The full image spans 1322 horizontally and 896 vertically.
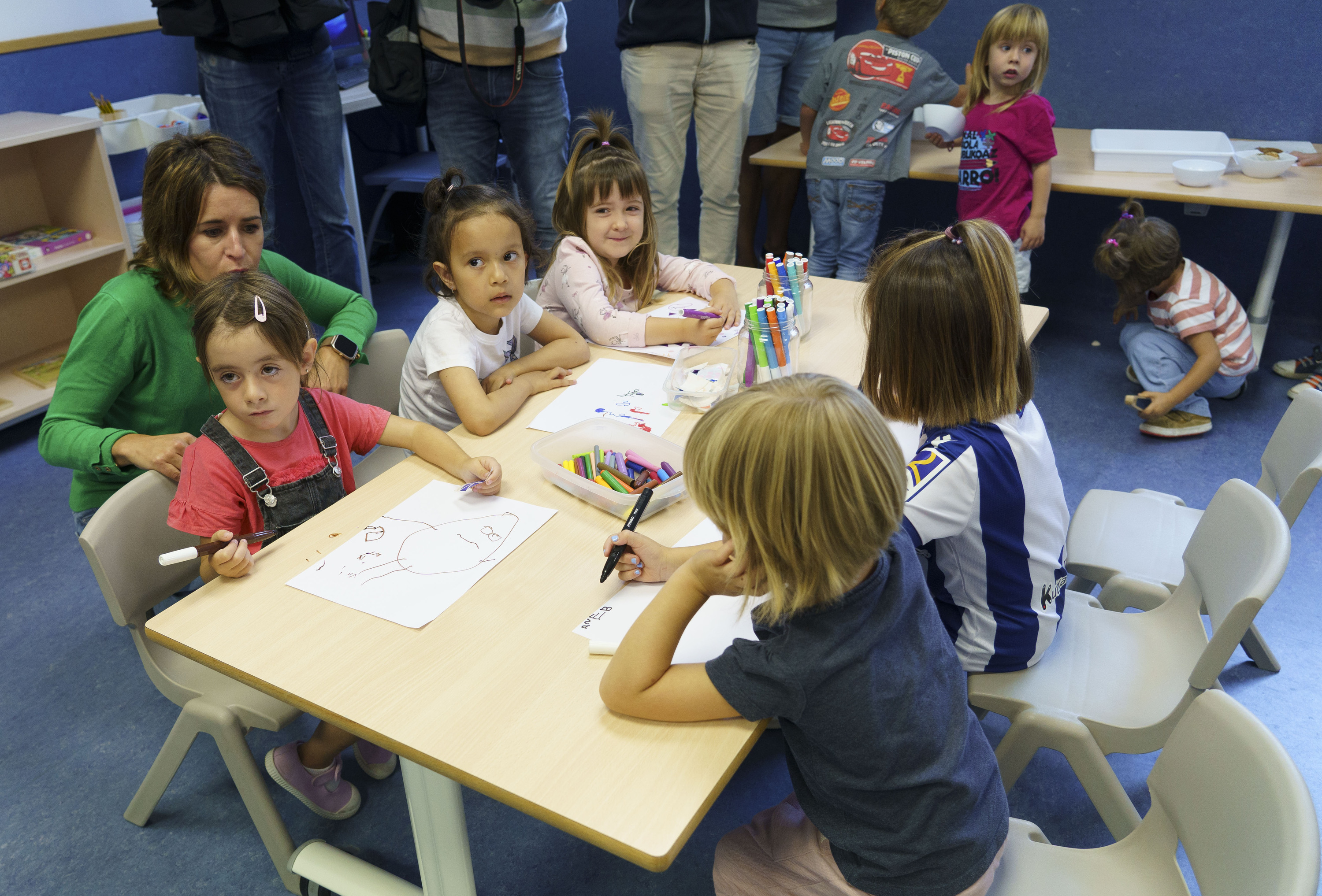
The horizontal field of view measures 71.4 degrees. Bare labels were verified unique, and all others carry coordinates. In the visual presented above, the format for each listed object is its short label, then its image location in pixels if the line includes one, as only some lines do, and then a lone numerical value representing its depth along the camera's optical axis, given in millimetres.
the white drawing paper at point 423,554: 1143
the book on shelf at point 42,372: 2988
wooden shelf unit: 2926
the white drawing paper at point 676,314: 1849
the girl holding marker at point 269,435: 1345
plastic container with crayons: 1303
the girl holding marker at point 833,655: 826
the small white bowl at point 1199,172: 2852
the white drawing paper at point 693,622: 1046
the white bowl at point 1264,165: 2936
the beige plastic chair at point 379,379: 1842
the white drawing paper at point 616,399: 1573
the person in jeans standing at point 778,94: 3426
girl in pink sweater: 2023
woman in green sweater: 1505
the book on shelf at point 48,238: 2961
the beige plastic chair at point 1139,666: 1174
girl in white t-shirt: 1645
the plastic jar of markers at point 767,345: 1572
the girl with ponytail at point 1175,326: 2740
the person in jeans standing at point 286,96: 2627
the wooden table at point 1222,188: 2787
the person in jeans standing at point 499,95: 2557
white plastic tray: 3047
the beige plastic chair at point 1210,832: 818
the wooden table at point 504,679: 874
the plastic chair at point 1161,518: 1471
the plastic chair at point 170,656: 1273
